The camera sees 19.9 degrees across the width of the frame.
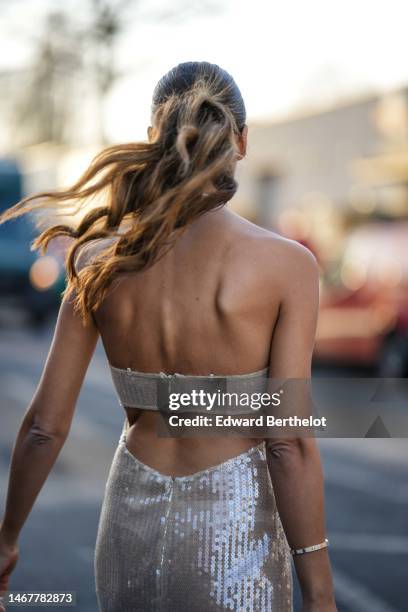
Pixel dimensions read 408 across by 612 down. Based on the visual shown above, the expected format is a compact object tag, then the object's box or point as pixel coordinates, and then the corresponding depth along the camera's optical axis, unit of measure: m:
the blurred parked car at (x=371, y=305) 12.16
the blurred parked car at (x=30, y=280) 19.73
